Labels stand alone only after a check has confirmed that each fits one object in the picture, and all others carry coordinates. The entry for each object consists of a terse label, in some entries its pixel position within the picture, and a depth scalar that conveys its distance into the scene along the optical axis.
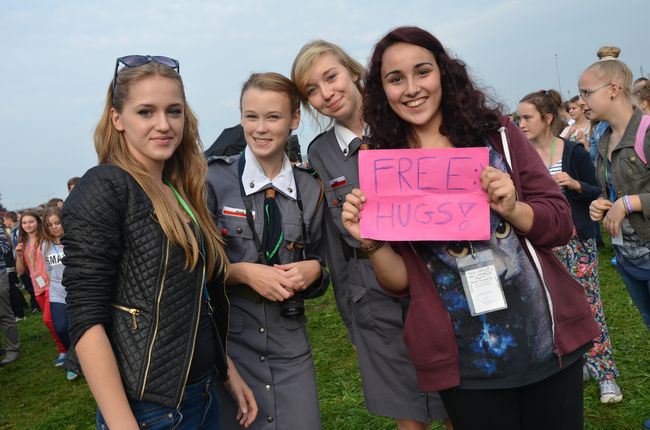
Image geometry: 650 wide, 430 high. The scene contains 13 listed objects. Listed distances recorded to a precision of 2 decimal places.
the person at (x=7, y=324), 7.46
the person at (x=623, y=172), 2.95
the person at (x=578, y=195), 3.80
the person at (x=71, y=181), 7.32
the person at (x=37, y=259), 6.74
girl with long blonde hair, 1.53
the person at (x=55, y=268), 6.08
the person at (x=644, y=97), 4.95
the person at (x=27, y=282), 12.83
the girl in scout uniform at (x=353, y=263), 2.42
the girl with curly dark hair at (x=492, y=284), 1.69
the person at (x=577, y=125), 7.20
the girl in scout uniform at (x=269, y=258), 2.32
